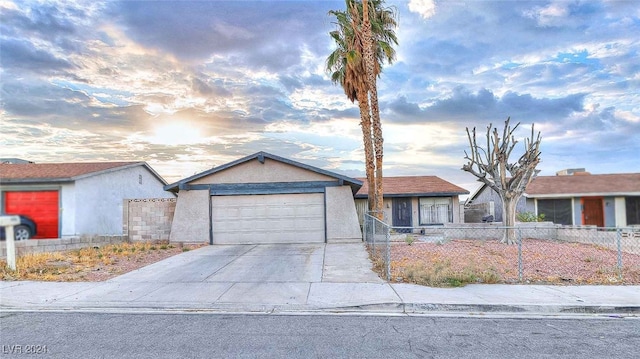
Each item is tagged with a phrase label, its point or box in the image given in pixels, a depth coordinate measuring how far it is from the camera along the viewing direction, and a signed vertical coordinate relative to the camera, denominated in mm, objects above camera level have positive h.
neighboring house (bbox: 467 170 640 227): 23391 -764
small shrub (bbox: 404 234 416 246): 16406 -2006
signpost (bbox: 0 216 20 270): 9559 -1354
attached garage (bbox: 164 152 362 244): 16875 -385
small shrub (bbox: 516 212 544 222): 21686 -1513
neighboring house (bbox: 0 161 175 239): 16359 +358
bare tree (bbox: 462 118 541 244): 17141 +997
